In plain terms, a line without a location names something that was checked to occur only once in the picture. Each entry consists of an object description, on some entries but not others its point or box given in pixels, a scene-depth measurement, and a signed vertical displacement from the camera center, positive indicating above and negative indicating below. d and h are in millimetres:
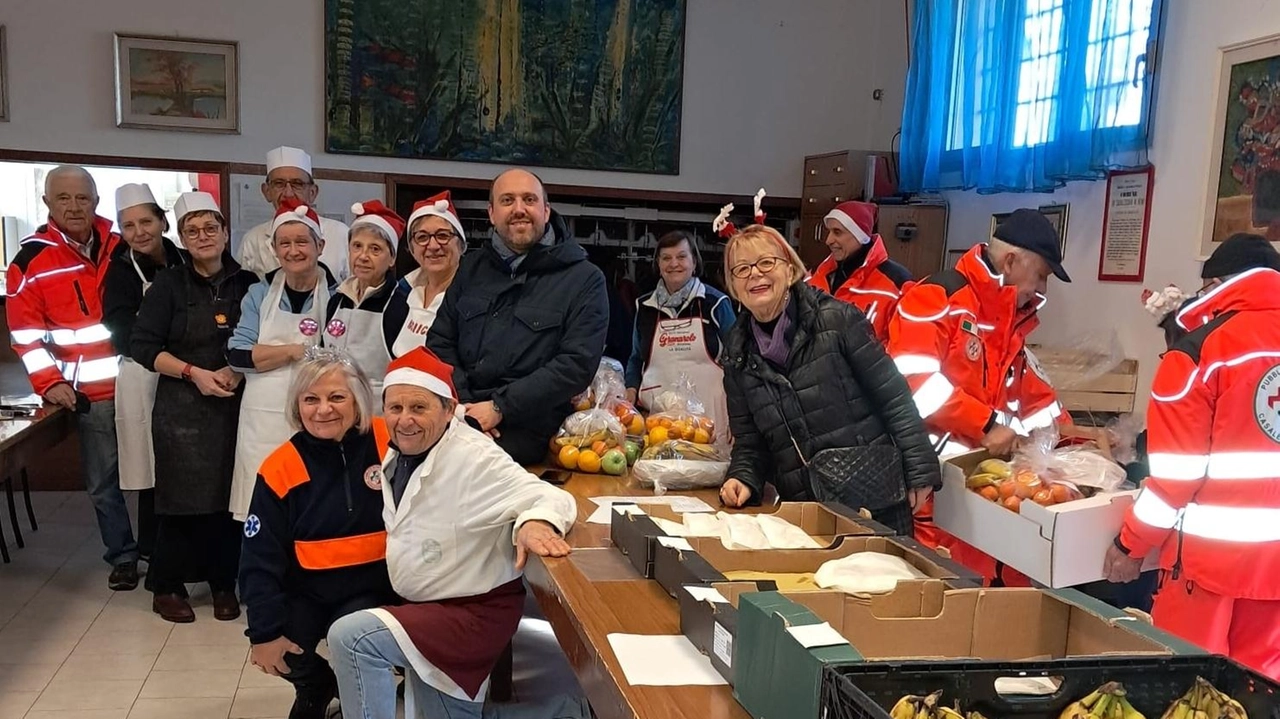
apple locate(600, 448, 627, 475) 2543 -609
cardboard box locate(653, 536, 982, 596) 1575 -553
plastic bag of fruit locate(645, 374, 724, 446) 2691 -535
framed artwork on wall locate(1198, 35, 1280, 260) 3336 +460
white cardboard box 2230 -687
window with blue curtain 3996 +837
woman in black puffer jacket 2232 -357
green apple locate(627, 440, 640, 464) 2641 -602
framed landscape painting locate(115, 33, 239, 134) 5488 +845
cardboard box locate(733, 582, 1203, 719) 1203 -531
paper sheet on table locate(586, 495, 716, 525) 2127 -625
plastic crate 1002 -472
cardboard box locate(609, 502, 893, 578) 1729 -565
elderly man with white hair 3824 -406
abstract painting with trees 5777 +1025
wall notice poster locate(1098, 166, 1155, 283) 3971 +174
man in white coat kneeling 2213 -776
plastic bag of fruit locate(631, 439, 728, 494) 2400 -583
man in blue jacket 2641 -233
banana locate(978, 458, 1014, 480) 2539 -585
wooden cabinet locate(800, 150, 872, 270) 5742 +410
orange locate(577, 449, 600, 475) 2551 -609
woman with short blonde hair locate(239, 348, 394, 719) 2404 -785
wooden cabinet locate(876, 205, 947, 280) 5477 +134
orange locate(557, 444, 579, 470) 2570 -605
